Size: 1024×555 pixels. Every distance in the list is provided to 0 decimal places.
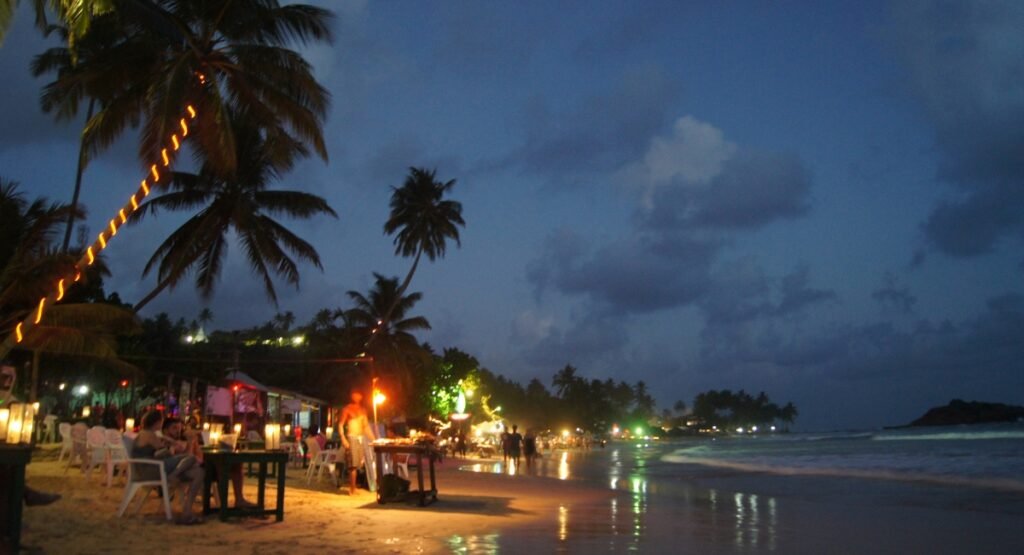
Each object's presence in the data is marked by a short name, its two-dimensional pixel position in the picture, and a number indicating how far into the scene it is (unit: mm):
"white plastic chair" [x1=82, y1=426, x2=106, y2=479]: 10656
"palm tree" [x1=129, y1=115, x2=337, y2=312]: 18922
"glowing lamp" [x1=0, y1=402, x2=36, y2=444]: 8094
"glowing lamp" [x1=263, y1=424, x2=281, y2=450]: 12609
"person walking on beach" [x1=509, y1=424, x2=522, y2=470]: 26766
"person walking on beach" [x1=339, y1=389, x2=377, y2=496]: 11391
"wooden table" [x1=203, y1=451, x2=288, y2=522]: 7711
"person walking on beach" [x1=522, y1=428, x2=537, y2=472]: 27806
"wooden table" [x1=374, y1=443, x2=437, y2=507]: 10109
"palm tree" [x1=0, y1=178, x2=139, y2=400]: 15352
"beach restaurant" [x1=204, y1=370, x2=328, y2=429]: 22266
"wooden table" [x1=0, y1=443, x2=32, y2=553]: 4957
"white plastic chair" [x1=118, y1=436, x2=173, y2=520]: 7418
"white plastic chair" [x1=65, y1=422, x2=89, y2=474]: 11484
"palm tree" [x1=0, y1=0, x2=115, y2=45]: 8172
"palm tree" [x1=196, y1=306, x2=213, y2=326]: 73500
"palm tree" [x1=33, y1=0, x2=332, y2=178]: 12719
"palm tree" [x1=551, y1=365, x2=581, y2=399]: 113312
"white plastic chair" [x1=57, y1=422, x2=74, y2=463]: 13250
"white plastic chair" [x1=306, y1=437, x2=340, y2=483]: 12828
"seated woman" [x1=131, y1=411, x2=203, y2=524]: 7500
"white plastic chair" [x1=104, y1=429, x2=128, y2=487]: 9510
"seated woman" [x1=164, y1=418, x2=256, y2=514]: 8422
